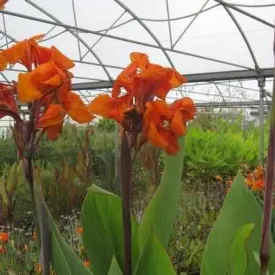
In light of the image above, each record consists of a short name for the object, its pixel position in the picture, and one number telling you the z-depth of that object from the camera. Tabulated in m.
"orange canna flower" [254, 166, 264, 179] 2.51
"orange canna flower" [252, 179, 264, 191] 2.28
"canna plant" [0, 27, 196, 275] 0.53
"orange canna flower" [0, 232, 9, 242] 1.98
